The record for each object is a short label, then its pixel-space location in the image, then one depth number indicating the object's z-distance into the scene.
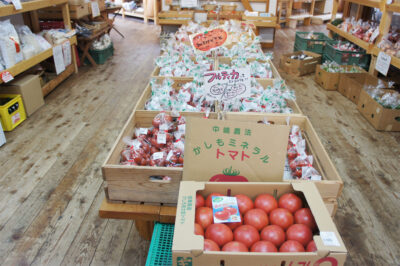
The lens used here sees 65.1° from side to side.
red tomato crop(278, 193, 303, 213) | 1.11
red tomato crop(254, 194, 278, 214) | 1.13
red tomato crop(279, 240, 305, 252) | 0.94
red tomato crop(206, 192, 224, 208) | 1.11
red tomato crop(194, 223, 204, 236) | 0.99
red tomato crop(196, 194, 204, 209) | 1.12
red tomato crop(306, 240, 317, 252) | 0.91
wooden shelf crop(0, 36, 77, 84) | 3.11
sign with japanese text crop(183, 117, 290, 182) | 1.21
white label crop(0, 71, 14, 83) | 2.92
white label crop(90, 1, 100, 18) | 5.27
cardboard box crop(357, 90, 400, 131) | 3.17
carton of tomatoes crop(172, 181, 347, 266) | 0.88
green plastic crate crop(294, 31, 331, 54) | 5.19
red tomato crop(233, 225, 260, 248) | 1.00
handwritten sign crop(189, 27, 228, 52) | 2.73
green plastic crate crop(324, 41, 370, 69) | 4.42
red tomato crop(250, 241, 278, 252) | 0.94
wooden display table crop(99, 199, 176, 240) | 1.45
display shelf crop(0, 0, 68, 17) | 2.94
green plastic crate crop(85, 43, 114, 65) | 5.39
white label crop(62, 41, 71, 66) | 4.34
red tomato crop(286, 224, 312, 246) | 0.99
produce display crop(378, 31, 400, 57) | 3.59
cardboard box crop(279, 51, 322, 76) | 4.86
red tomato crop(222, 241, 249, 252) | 0.93
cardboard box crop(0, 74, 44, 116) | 3.26
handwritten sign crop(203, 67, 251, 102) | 1.86
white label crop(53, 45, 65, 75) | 4.09
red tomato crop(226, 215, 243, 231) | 1.07
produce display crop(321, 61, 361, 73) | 4.28
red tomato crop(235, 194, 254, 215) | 1.12
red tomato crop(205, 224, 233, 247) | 0.99
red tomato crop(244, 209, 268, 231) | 1.07
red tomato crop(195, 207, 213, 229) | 1.04
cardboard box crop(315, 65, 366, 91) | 4.25
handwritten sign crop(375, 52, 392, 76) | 3.51
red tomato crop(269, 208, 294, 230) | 1.07
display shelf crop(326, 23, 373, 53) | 4.06
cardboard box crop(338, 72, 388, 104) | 3.83
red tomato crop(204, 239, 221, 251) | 0.93
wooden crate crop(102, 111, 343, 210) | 1.39
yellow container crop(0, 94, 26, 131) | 3.03
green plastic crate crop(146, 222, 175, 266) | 1.31
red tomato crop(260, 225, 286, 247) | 1.00
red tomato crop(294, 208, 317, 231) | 1.05
